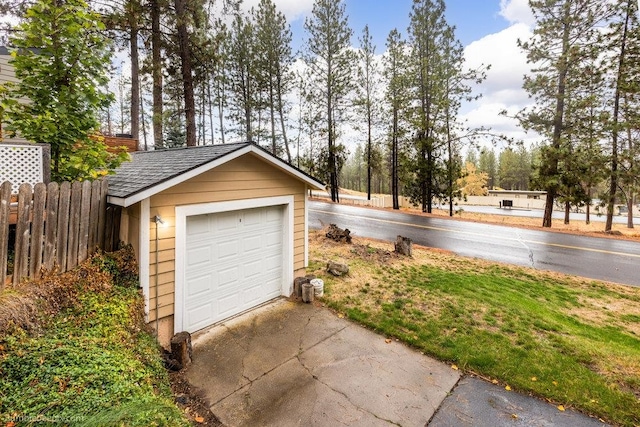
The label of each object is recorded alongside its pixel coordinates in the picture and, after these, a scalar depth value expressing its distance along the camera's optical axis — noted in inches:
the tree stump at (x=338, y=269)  315.6
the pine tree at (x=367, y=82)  928.9
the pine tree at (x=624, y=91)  531.8
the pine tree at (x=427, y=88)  798.5
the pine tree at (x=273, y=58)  885.8
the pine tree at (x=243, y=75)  915.4
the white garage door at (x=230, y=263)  208.1
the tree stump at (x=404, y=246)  399.9
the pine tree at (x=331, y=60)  884.0
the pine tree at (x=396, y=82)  860.0
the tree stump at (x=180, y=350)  174.1
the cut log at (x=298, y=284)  266.7
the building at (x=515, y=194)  1892.2
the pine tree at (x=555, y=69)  579.2
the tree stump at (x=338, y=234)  447.5
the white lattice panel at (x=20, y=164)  158.6
